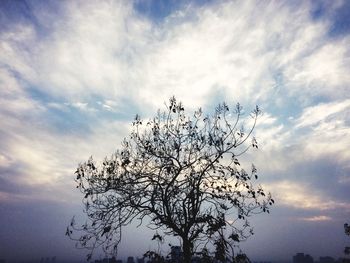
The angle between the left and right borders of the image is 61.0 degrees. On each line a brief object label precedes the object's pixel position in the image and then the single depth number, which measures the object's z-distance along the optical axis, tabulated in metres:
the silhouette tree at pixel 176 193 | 13.45
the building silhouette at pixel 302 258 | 140.25
